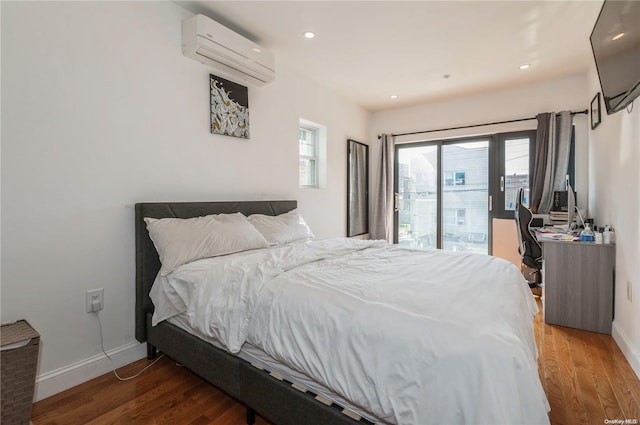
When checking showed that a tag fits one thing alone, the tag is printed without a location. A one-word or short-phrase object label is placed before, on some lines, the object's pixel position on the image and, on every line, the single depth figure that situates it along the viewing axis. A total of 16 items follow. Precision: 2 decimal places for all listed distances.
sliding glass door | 4.52
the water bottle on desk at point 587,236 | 2.64
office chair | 3.31
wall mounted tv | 1.52
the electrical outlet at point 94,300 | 1.97
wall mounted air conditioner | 2.32
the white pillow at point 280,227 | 2.67
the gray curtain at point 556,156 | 3.68
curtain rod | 3.68
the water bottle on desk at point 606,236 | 2.54
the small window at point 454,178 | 4.66
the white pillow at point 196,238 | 1.97
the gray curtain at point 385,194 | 5.02
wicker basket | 1.35
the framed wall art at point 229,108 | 2.67
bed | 0.91
